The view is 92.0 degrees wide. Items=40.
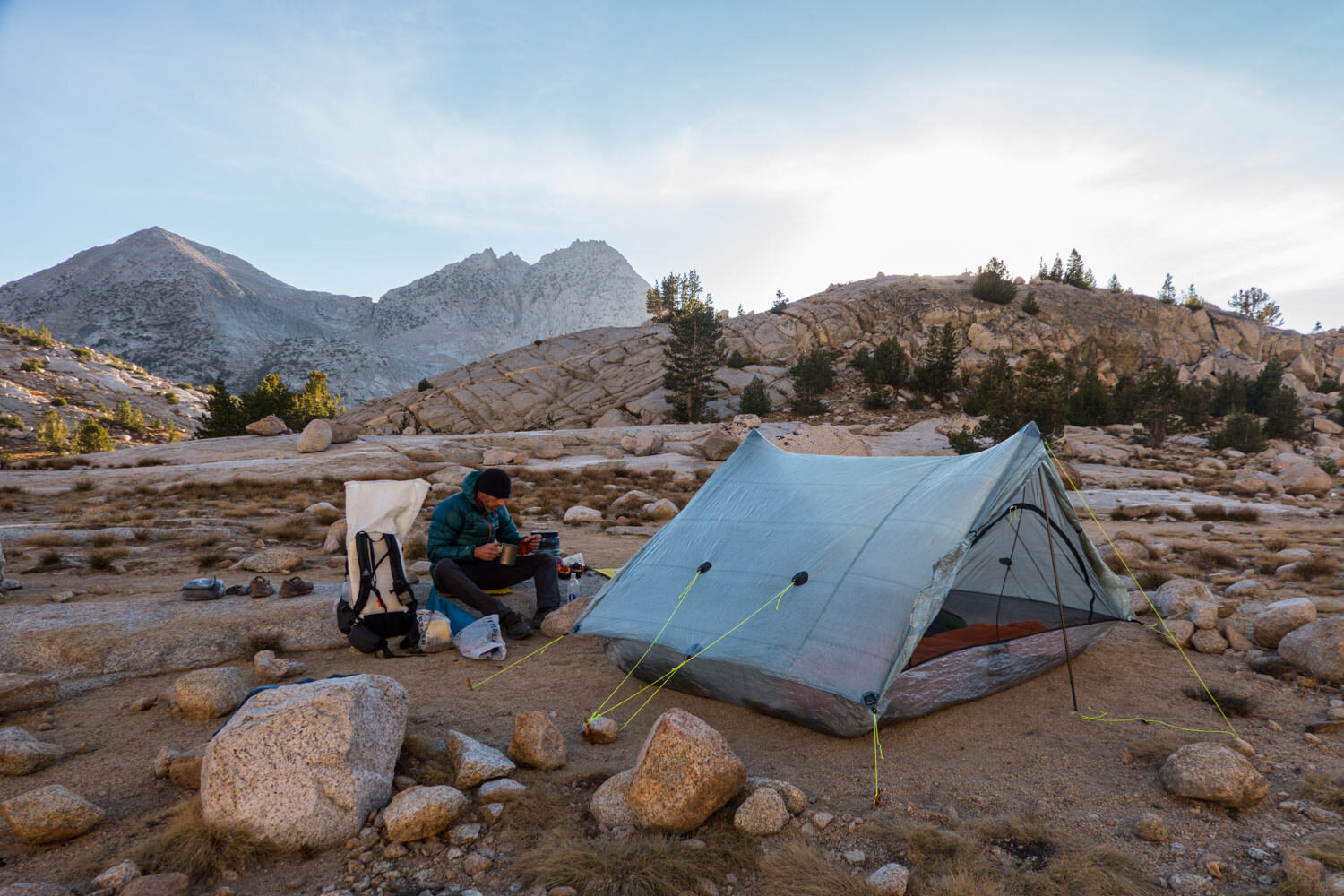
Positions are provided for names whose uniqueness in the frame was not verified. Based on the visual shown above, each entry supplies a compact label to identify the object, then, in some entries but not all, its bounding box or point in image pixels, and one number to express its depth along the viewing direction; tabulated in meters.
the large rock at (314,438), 24.23
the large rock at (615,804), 3.45
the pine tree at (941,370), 37.94
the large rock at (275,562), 8.76
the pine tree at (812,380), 40.12
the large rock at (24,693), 4.54
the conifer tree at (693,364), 45.25
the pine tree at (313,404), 40.41
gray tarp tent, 4.57
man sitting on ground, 6.76
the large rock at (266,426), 29.11
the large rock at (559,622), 6.81
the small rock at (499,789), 3.62
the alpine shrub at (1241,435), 25.69
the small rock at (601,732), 4.57
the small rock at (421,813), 3.27
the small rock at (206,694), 4.64
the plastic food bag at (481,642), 6.05
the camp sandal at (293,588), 6.90
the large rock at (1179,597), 6.69
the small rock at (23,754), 3.78
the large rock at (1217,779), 3.42
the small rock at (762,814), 3.36
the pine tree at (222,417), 34.81
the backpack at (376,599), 5.93
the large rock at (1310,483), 17.42
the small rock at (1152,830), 3.21
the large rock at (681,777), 3.36
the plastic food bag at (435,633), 6.28
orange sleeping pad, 5.73
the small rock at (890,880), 2.84
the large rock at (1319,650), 5.06
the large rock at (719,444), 24.75
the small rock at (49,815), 3.12
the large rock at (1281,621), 5.79
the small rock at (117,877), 2.83
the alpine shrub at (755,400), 41.88
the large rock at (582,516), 14.02
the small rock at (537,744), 4.02
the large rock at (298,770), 3.21
